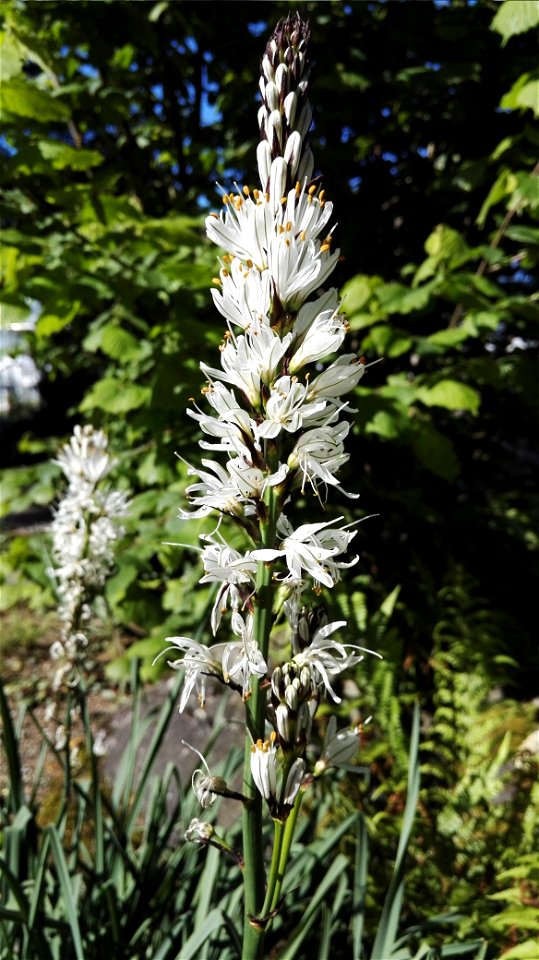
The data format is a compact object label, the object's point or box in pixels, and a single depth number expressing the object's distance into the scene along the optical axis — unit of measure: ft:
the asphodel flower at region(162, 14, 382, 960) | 1.14
